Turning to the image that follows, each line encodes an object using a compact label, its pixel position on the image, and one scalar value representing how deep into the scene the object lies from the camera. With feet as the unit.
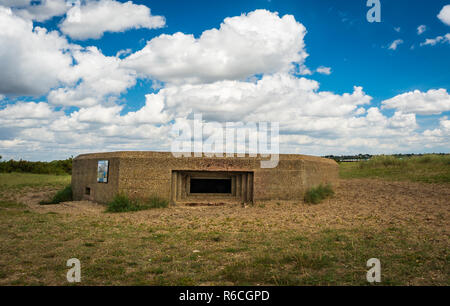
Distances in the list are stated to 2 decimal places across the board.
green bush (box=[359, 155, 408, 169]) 94.68
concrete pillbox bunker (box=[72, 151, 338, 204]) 37.88
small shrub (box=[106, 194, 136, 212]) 36.40
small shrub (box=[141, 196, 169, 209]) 37.45
